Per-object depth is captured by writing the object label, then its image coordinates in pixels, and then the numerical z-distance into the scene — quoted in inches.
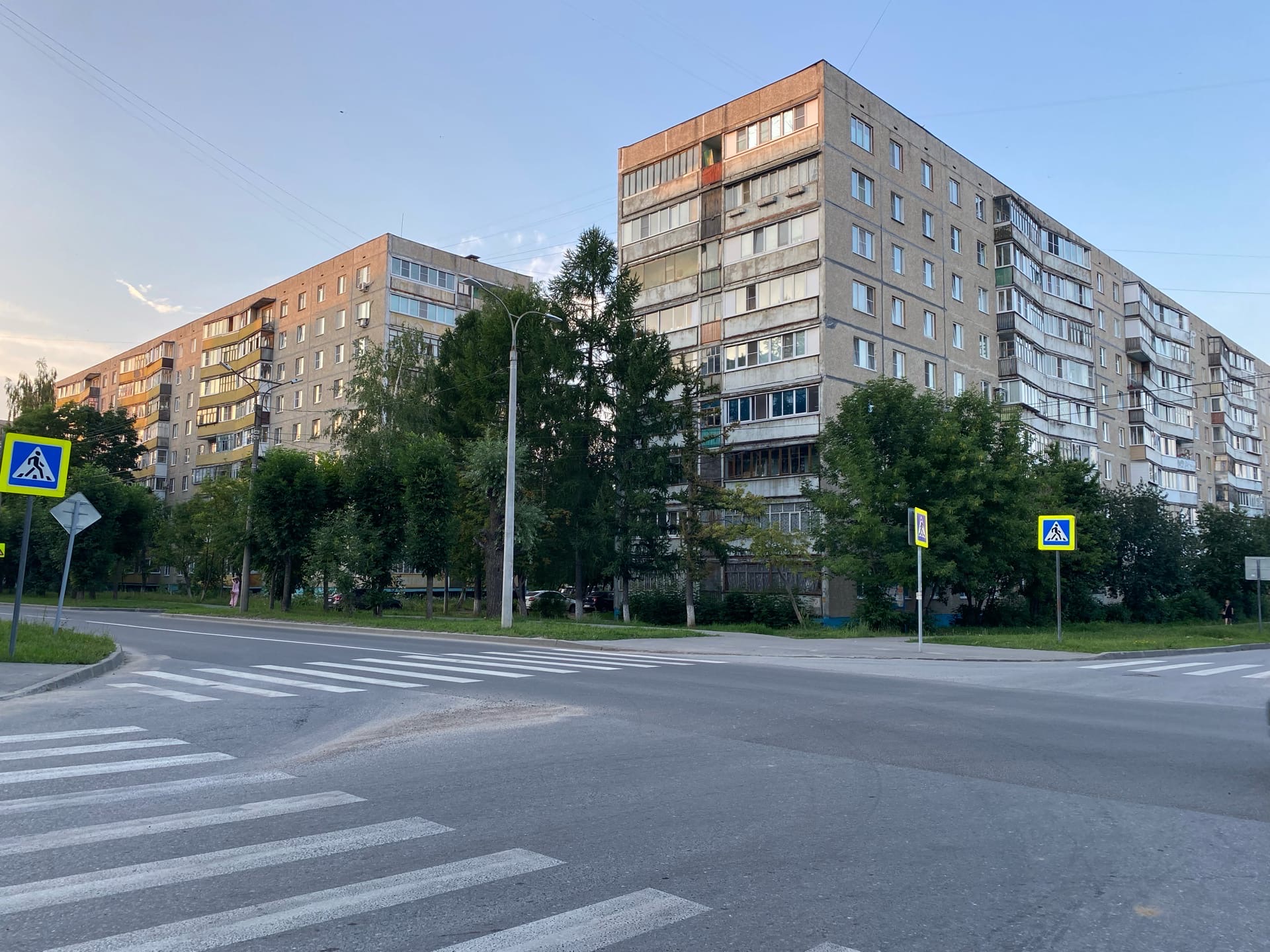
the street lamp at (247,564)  1583.5
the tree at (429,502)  1421.0
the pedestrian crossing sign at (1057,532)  971.3
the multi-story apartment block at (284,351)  2628.0
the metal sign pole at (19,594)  582.6
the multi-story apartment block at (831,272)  1651.1
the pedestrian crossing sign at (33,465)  592.7
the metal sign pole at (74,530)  766.5
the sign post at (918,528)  932.6
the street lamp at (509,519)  1055.6
